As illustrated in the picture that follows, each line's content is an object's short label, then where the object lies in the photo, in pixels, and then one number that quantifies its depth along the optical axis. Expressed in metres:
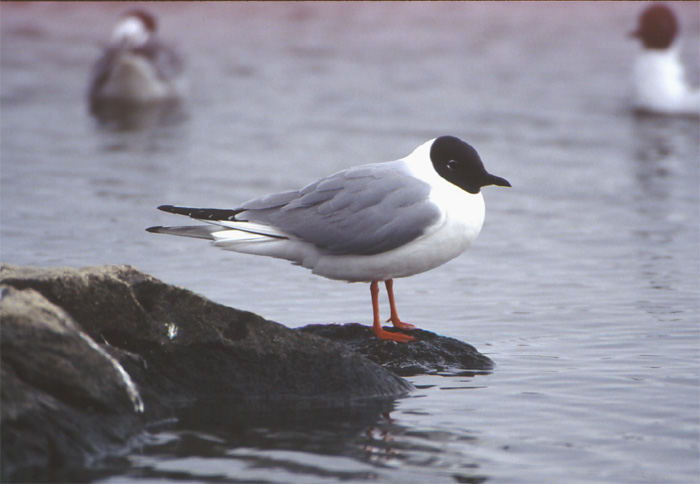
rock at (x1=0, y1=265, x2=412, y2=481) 8.87
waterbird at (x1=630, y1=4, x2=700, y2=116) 33.91
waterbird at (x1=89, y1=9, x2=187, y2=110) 36.06
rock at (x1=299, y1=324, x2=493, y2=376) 12.12
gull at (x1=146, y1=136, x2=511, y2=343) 12.30
